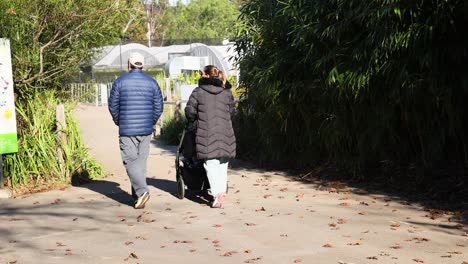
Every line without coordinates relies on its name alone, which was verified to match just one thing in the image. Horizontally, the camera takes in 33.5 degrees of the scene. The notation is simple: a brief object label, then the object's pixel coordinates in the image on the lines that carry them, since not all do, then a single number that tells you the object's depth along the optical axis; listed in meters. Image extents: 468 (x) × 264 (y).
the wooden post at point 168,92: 20.10
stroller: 9.49
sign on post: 9.80
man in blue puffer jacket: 8.92
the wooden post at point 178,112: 18.05
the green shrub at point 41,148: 10.55
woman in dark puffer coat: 9.00
